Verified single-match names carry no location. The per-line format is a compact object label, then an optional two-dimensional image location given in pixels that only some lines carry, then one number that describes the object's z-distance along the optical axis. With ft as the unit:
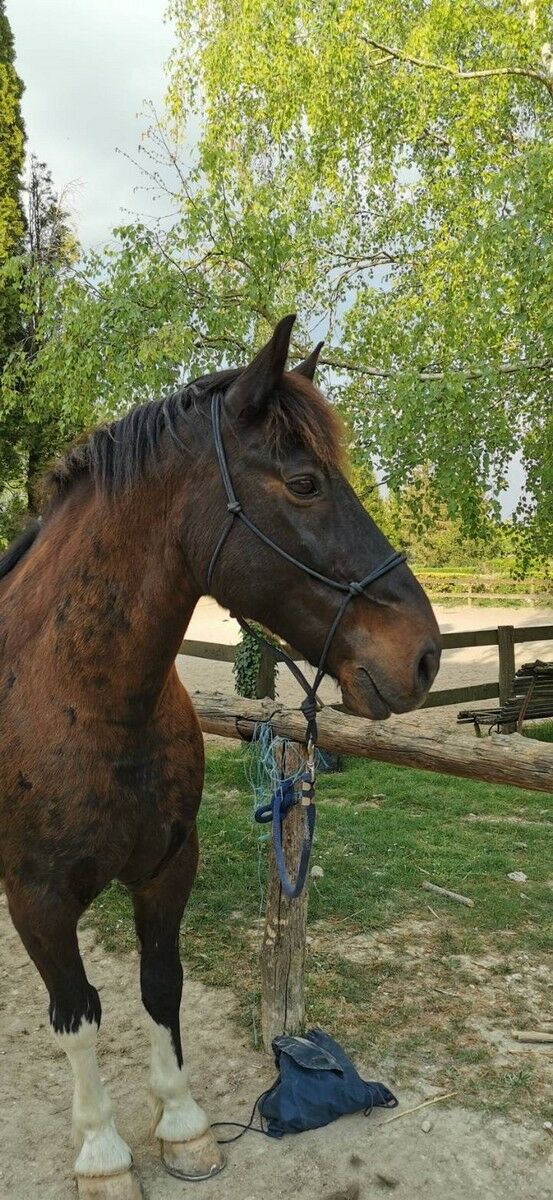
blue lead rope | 8.99
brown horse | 6.38
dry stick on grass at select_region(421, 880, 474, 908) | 15.40
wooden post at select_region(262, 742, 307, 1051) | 10.89
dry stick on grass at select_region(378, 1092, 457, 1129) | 9.18
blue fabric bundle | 9.01
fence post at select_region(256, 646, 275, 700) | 29.01
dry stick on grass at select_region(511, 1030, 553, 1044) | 10.71
